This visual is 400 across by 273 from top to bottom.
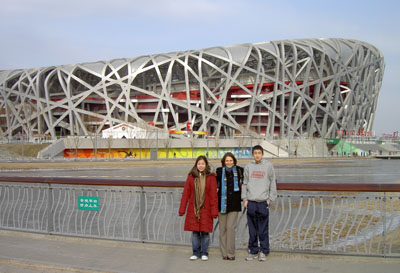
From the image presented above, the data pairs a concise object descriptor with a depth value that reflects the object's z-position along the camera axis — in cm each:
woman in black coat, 654
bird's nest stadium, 7612
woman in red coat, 651
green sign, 797
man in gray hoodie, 643
